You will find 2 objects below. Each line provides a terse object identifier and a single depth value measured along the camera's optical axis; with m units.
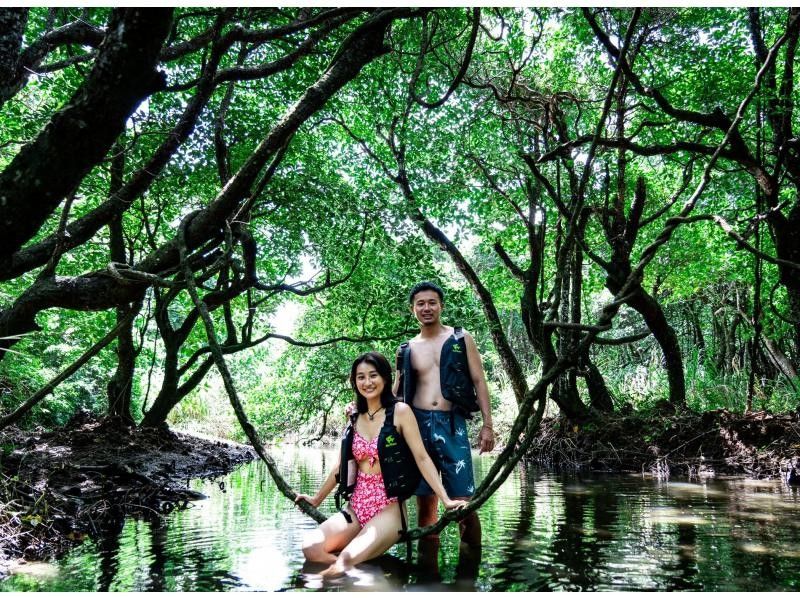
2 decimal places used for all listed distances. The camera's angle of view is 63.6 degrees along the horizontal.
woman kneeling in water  3.87
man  4.59
